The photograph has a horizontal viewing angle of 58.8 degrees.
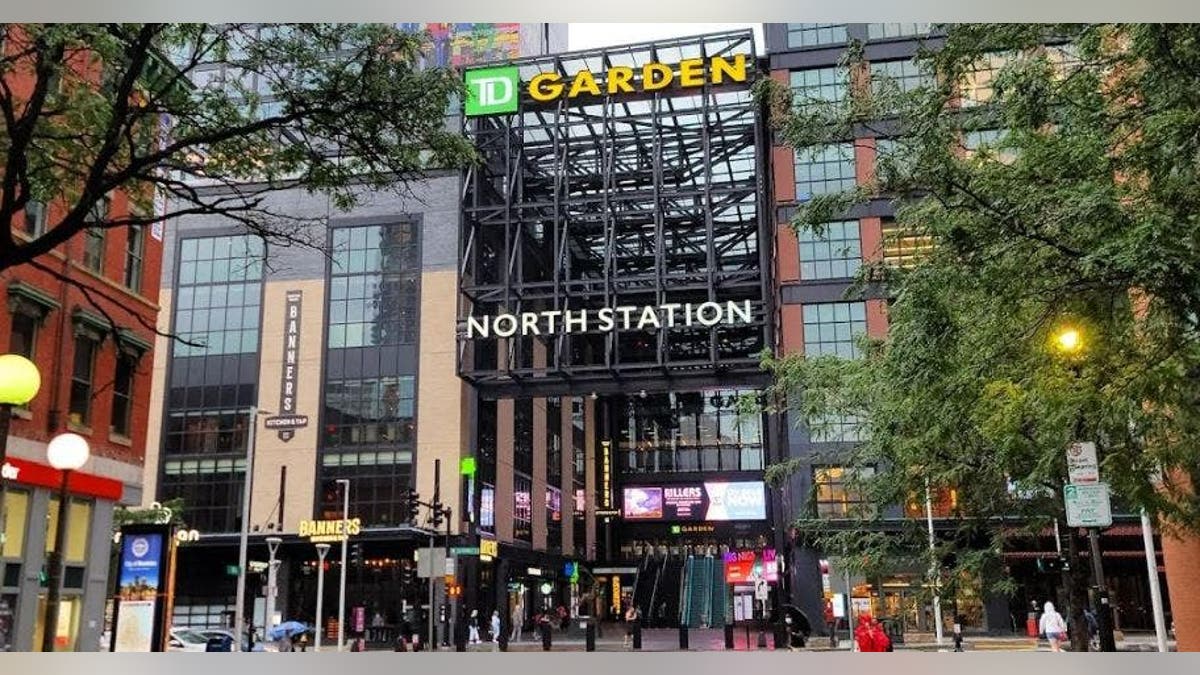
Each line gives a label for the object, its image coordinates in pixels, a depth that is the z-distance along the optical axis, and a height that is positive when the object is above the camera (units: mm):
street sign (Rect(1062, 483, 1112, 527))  13445 +954
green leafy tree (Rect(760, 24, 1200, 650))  11266 +3716
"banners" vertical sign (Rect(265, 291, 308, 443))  54500 +11248
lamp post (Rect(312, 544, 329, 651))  38716 +423
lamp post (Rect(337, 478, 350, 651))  39000 -630
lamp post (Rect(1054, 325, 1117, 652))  13445 +444
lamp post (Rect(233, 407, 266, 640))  35969 +2729
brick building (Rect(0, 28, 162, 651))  21109 +3903
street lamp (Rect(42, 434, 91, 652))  10867 +1219
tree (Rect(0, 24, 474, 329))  13000 +6199
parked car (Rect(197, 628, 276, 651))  35156 -1445
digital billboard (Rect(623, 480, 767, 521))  71000 +5651
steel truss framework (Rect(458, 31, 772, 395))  49750 +19754
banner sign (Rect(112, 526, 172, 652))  19109 +19
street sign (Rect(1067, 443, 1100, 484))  13258 +1451
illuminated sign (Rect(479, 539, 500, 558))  52281 +1878
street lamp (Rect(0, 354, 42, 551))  10078 +1931
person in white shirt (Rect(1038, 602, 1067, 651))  27031 -1142
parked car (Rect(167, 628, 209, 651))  32938 -1582
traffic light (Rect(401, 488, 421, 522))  36650 +2882
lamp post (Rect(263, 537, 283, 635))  42469 +162
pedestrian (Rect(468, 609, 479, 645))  46312 -1732
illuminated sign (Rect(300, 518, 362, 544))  50188 +2762
